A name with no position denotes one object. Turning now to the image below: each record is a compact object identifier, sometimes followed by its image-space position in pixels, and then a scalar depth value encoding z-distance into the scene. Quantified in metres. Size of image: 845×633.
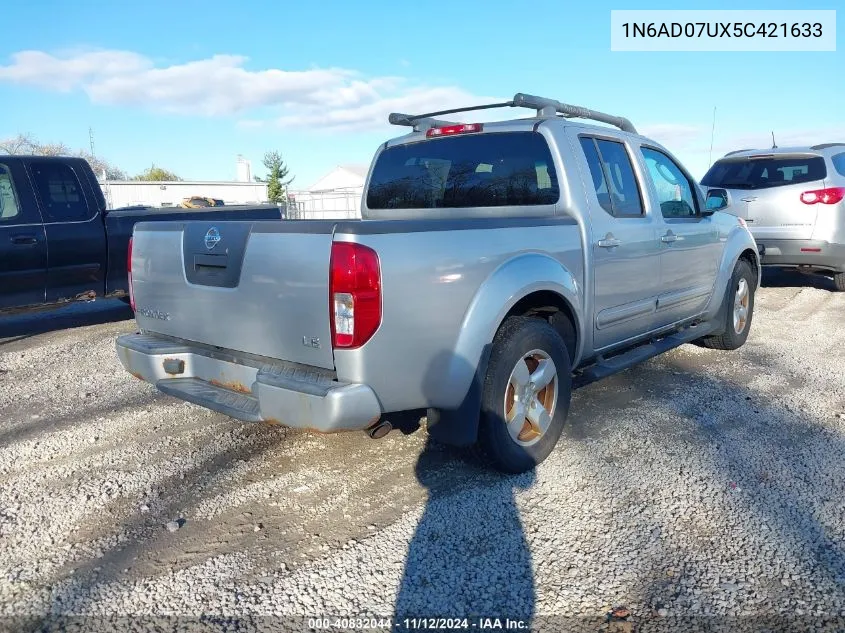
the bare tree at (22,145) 40.68
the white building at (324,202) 33.09
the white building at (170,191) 43.03
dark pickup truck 6.38
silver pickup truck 2.84
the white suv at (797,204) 8.00
